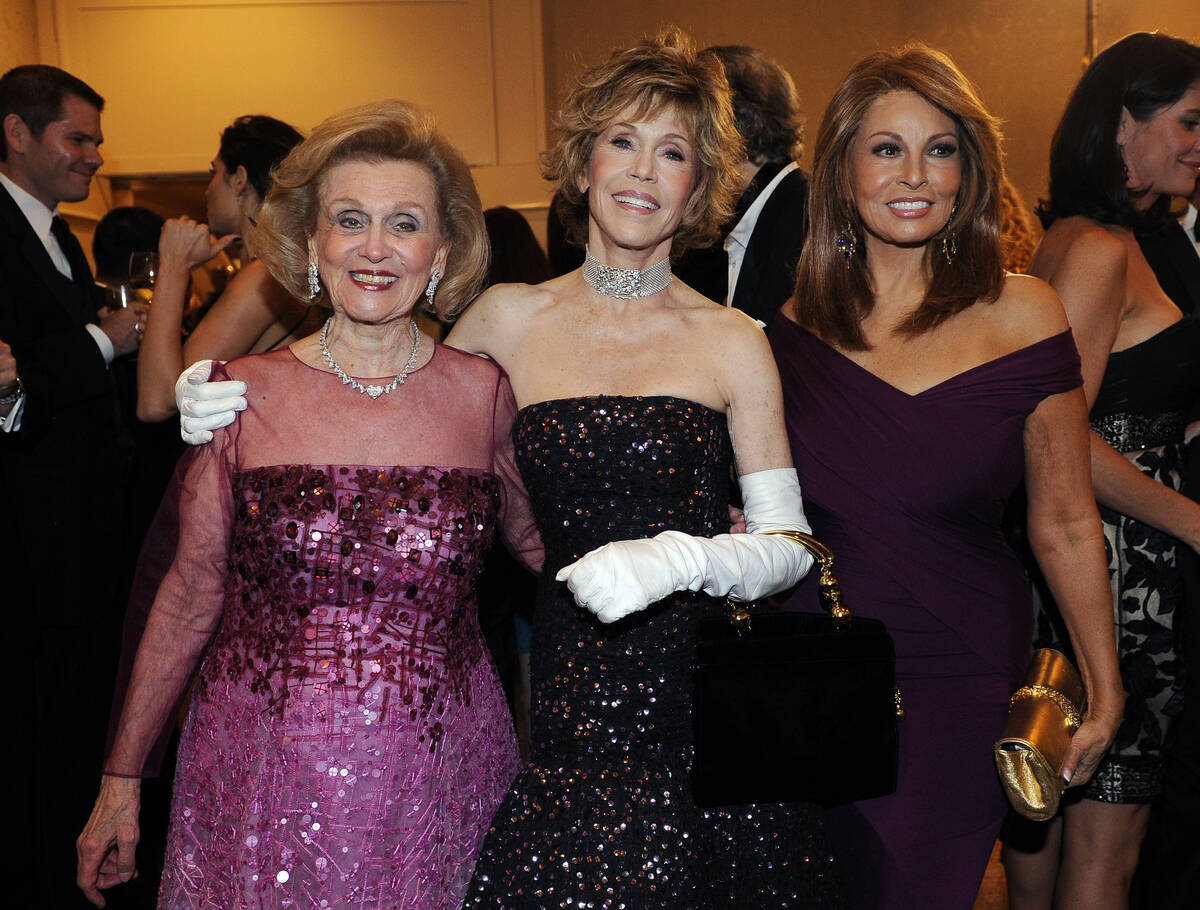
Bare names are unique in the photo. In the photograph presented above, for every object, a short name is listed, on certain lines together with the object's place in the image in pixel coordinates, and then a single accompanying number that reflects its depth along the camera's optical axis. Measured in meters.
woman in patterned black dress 2.57
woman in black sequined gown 1.83
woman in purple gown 2.05
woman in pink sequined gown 1.82
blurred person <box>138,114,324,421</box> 2.97
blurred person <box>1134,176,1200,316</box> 2.86
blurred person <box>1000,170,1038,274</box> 3.15
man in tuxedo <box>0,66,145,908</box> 3.05
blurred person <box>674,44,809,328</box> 2.84
